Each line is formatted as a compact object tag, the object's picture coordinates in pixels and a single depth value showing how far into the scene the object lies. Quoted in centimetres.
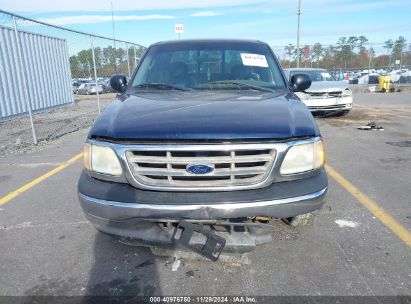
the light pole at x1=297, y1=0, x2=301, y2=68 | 2831
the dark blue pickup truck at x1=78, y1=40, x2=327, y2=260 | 245
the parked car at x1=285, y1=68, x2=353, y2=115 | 1105
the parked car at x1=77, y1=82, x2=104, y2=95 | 3194
